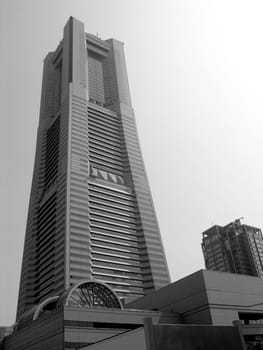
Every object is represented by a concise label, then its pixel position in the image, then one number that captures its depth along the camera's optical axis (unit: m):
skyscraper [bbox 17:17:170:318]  127.81
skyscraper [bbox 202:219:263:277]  189.12
